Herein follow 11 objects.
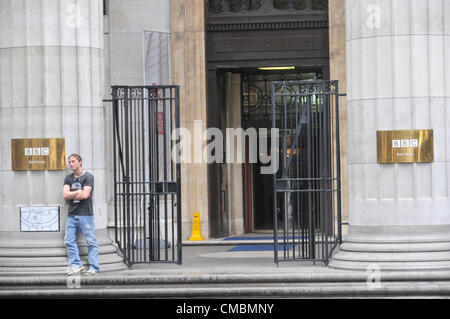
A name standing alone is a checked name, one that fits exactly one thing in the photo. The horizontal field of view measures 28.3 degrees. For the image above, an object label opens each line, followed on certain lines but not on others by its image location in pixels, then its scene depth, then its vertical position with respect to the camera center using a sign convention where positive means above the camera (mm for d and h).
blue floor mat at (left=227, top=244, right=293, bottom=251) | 18711 -2149
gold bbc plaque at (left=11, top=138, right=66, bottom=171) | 14180 -27
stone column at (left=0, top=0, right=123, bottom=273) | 14227 +801
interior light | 21362 +1922
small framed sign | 14234 -1056
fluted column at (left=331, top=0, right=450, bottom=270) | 13781 +416
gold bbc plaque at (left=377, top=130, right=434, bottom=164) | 13758 -30
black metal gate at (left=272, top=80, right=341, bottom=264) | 14391 +26
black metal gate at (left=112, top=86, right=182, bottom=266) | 14617 -633
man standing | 13891 -1064
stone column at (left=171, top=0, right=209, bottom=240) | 20828 +1790
